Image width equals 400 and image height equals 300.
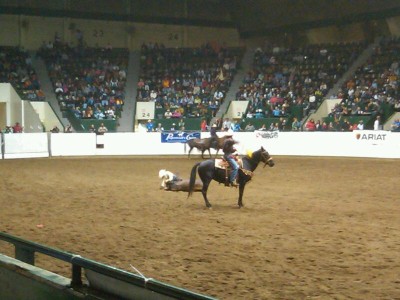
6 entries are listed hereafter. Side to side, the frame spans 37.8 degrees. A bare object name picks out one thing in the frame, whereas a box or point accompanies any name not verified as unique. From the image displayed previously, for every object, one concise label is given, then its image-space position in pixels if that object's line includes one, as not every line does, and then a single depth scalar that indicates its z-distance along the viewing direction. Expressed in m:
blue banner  31.53
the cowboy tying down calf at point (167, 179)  14.69
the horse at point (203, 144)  26.28
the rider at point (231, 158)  12.13
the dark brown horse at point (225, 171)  12.20
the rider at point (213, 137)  26.48
